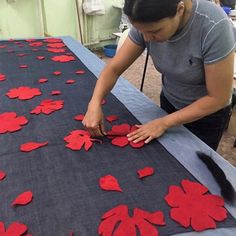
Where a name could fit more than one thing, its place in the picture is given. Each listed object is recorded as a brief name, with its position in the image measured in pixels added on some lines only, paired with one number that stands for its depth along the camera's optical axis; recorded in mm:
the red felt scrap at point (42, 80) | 1554
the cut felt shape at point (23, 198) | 796
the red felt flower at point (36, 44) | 2191
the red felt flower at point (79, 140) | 1033
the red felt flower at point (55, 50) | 2066
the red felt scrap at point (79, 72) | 1670
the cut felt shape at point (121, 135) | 1051
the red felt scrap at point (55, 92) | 1423
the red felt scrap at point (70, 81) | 1544
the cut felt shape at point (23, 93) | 1389
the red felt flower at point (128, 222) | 714
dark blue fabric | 757
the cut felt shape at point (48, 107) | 1263
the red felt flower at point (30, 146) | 1014
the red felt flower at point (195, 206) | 744
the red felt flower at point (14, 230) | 710
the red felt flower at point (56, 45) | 2184
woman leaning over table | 864
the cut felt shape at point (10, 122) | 1131
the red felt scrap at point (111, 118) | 1208
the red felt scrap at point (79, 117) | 1206
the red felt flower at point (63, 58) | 1873
